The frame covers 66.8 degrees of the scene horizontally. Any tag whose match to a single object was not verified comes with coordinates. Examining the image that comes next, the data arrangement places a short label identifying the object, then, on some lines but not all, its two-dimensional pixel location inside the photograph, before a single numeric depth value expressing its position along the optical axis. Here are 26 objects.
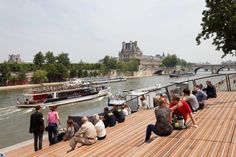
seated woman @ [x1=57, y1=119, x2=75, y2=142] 7.33
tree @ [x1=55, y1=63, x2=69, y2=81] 70.54
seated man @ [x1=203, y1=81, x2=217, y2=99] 10.90
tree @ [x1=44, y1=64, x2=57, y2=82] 69.30
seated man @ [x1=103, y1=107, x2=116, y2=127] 7.99
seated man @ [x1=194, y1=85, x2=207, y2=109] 8.55
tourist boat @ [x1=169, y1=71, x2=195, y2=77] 94.04
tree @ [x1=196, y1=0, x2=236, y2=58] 10.02
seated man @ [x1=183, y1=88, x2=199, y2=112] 7.29
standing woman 7.83
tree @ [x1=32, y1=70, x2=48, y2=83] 64.42
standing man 7.29
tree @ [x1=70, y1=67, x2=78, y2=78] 76.78
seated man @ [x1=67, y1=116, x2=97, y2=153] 5.85
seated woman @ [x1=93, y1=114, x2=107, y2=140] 6.22
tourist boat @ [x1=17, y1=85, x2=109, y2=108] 31.54
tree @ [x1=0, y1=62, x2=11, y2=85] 59.80
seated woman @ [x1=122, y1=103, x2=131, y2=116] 9.98
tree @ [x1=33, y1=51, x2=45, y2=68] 74.72
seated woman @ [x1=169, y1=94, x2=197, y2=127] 5.98
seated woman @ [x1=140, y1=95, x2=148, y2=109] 11.77
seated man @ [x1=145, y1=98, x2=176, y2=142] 5.32
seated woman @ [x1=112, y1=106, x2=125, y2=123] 8.56
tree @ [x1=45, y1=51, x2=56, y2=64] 76.74
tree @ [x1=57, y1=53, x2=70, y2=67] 80.71
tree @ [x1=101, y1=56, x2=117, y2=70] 101.24
